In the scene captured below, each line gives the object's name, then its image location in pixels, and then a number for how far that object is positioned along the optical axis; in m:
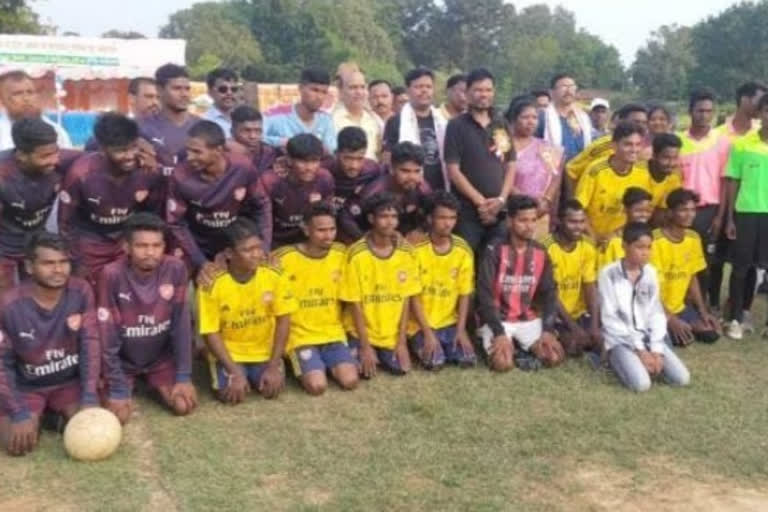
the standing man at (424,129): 6.52
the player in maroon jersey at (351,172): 5.73
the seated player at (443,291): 5.81
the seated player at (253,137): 5.83
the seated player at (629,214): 6.17
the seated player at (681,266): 6.36
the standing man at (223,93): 6.74
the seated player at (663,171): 6.41
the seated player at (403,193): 5.75
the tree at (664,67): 69.12
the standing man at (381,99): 7.69
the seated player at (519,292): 5.88
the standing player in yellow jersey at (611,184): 6.45
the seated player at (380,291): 5.65
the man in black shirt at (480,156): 6.11
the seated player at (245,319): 5.13
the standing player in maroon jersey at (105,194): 4.88
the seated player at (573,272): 6.19
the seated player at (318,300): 5.46
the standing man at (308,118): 6.25
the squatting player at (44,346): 4.43
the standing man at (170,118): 5.75
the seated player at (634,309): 5.64
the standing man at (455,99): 6.89
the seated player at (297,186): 5.46
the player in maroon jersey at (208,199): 5.12
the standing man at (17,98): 5.20
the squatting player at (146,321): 4.80
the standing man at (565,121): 7.32
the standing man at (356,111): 6.72
